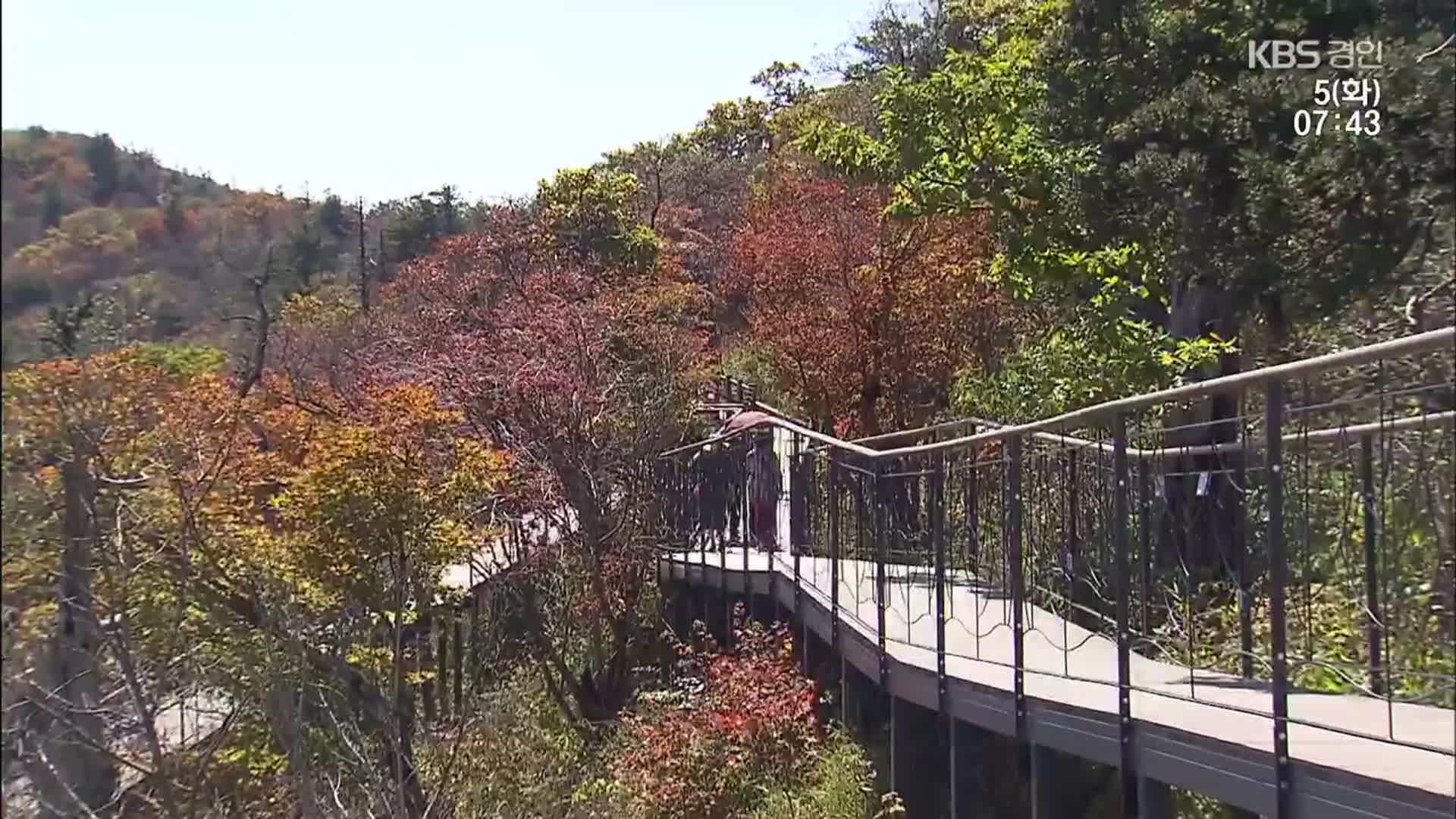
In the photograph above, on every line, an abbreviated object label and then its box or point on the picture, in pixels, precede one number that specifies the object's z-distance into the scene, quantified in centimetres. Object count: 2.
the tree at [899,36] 2309
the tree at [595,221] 2083
